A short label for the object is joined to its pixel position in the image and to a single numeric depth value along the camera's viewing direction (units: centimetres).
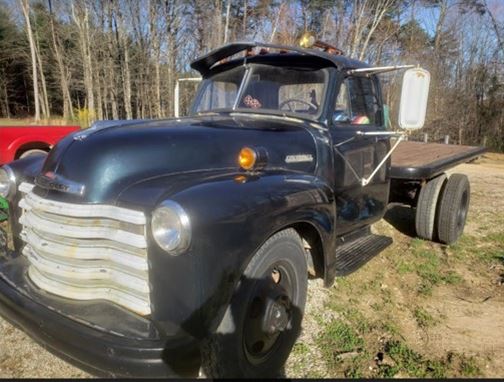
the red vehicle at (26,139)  672
